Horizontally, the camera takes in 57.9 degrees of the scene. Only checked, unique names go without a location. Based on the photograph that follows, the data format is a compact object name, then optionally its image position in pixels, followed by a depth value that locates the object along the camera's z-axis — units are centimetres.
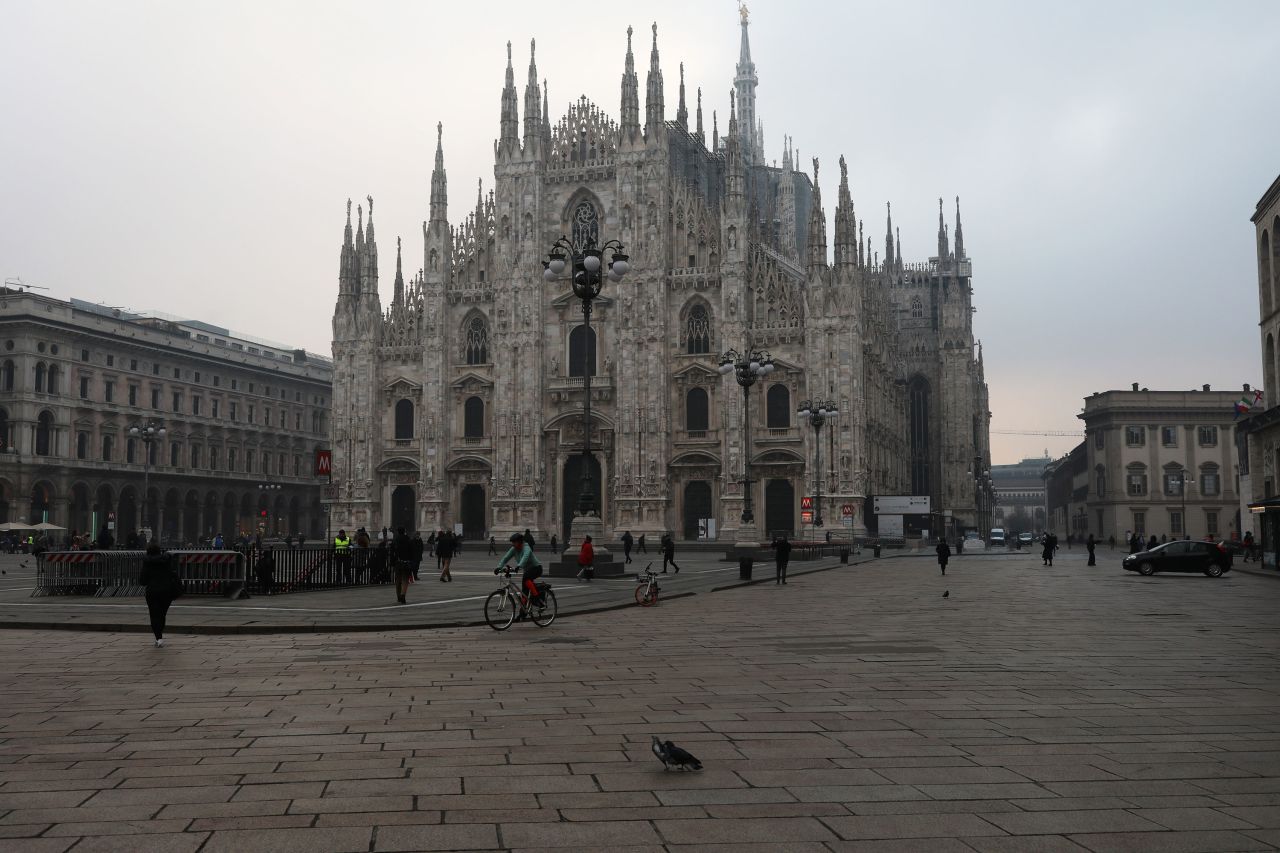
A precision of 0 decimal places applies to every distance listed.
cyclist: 1672
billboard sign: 5916
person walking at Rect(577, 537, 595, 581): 2702
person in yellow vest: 2622
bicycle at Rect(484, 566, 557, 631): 1658
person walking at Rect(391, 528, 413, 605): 2073
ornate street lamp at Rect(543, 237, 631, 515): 2625
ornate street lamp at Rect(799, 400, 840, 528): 4691
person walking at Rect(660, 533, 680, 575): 3219
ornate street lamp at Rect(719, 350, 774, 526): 3844
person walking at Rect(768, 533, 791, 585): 2975
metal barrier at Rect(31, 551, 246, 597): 2270
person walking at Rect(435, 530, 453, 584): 2806
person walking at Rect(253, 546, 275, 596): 2322
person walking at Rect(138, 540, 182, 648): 1472
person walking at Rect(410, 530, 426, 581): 2660
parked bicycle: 2161
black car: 3578
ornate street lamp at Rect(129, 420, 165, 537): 4919
